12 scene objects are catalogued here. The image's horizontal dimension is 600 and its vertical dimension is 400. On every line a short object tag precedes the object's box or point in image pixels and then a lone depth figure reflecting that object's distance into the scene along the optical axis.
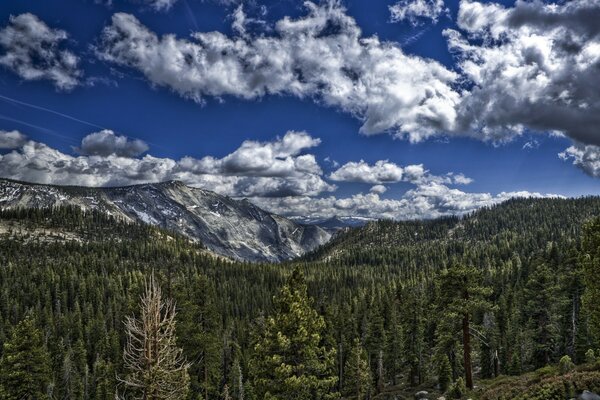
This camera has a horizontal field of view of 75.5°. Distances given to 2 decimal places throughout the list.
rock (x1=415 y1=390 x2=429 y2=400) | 49.45
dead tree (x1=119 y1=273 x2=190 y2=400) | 15.13
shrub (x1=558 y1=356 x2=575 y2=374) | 25.21
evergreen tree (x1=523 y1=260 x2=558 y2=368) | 44.72
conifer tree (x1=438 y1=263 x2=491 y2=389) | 33.86
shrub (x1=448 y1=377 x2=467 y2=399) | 32.56
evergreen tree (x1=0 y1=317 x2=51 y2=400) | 34.75
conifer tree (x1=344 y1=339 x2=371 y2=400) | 49.16
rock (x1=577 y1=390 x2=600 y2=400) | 19.28
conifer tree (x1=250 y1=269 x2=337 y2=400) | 22.28
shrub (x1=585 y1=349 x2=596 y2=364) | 28.72
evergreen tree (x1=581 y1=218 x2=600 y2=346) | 33.81
